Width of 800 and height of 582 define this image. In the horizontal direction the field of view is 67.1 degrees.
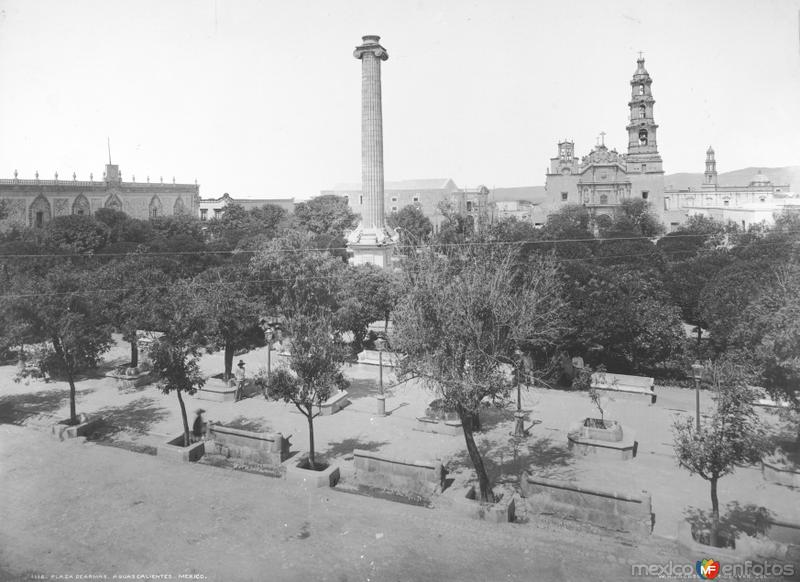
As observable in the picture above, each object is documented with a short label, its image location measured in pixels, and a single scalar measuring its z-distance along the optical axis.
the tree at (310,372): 12.25
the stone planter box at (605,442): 13.26
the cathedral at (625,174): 72.31
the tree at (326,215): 64.62
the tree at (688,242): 39.53
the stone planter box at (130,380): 19.19
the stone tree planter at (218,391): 18.06
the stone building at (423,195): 87.38
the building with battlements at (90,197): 63.28
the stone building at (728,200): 55.34
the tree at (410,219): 60.97
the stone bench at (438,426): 14.90
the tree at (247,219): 64.50
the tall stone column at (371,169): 33.91
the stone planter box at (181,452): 12.81
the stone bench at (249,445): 12.85
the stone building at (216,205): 86.50
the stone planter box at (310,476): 11.42
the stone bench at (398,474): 11.27
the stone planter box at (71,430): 14.20
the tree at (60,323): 15.18
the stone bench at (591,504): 9.79
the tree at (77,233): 44.28
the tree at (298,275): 21.67
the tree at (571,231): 35.22
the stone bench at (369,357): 22.36
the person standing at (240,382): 18.09
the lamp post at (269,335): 18.66
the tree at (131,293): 19.28
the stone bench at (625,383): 17.89
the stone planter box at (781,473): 11.52
